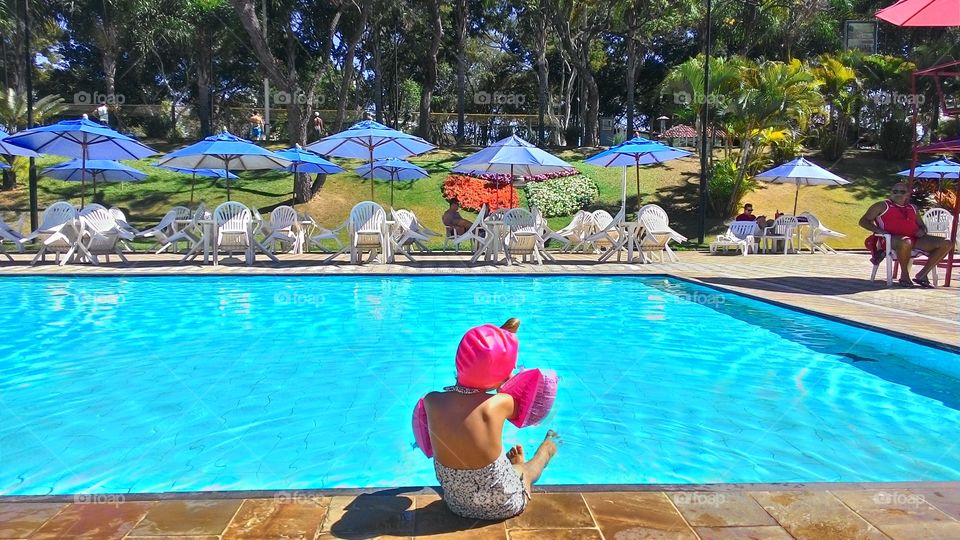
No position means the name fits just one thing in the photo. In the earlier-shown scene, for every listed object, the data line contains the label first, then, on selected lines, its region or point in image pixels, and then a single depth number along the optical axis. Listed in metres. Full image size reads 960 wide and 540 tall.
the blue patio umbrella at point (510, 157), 12.33
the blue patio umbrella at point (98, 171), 15.73
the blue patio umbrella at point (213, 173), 18.00
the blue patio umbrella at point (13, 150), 13.88
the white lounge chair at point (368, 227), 11.95
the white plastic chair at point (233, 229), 11.81
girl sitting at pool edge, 2.27
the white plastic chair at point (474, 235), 12.38
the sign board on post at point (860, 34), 23.95
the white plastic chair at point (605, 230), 12.68
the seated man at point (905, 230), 9.12
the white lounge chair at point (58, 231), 11.37
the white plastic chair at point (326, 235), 12.47
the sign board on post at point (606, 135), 30.87
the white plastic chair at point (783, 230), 15.71
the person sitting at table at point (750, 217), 16.01
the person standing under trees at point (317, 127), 25.11
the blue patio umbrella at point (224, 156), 12.30
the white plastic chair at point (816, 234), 16.06
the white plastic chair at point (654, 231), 12.62
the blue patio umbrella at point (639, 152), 13.75
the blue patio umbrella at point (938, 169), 17.20
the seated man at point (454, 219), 14.69
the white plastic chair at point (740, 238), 15.47
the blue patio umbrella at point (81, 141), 11.98
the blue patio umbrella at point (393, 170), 16.88
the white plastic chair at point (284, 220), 14.44
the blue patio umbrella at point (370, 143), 12.93
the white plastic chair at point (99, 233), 11.53
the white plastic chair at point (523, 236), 12.16
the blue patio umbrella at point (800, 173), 16.45
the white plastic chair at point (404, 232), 12.56
